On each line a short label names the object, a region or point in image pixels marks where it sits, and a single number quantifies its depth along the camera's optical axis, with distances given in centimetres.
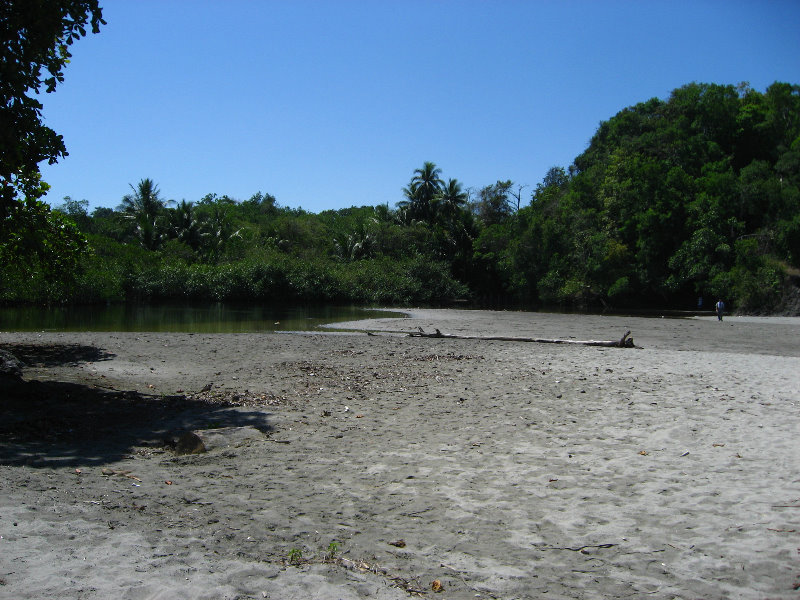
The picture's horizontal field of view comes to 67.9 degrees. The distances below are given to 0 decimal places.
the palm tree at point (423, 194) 7169
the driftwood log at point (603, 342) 1823
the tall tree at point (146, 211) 6069
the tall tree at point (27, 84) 813
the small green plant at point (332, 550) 426
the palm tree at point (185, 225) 6230
